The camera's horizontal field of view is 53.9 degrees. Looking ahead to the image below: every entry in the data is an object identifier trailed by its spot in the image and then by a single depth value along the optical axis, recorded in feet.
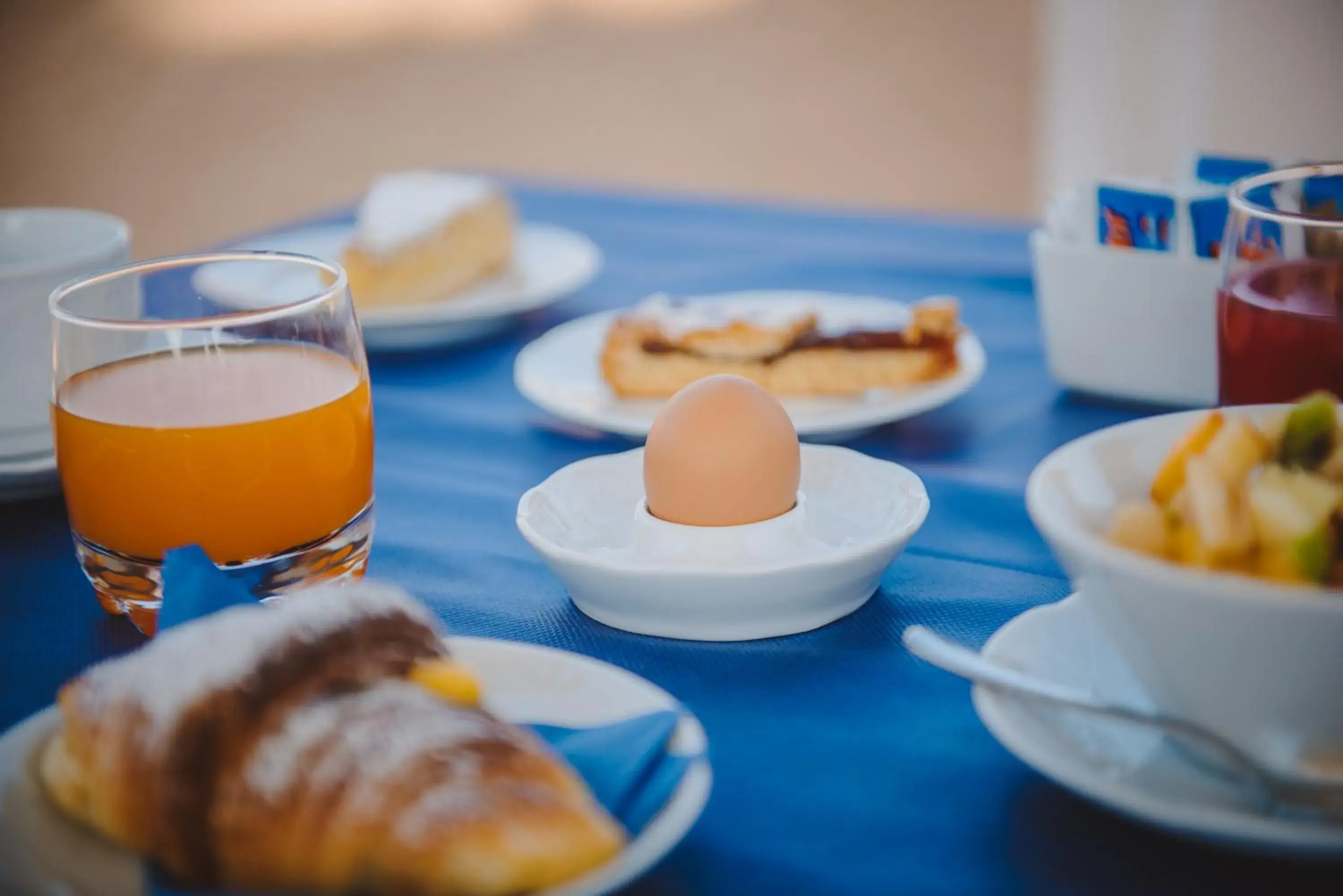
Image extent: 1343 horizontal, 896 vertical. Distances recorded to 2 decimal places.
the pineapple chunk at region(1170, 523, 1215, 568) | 1.82
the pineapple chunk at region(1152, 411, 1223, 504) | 2.02
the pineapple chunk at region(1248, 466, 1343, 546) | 1.79
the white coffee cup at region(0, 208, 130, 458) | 3.07
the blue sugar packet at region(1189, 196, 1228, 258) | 3.48
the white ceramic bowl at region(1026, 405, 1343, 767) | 1.66
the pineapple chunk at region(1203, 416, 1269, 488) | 1.93
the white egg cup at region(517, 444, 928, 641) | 2.36
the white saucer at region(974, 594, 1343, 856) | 1.60
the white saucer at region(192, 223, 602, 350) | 4.29
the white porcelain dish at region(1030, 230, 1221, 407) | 3.49
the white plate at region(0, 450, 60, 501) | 3.16
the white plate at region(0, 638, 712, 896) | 1.60
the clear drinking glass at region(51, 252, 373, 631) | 2.39
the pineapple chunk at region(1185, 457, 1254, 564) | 1.81
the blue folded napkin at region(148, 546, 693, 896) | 1.69
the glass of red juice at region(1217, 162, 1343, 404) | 2.69
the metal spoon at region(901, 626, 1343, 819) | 1.77
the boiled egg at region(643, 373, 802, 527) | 2.55
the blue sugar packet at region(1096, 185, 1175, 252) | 3.54
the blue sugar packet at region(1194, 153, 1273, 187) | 3.72
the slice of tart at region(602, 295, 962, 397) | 3.79
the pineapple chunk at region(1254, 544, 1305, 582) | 1.79
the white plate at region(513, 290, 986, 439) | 3.45
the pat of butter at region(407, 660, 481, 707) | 1.75
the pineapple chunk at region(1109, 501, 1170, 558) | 1.88
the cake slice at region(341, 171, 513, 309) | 5.05
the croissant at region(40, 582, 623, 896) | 1.49
